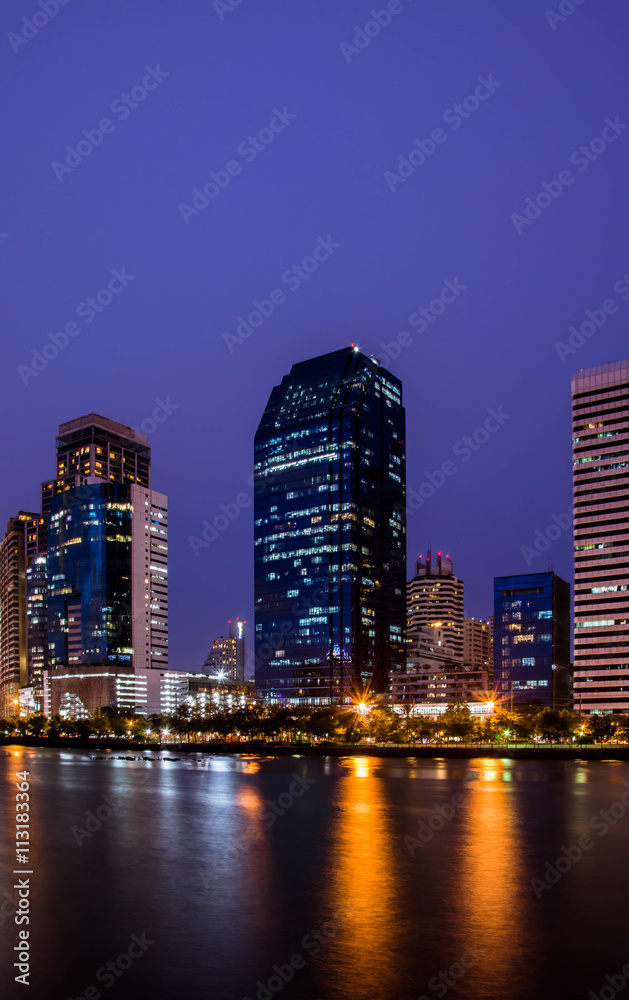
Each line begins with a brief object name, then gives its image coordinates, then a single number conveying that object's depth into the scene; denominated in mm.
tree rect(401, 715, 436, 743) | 186875
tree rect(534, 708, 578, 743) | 173750
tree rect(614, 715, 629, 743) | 181625
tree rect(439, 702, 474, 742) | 179750
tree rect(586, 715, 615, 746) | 176125
